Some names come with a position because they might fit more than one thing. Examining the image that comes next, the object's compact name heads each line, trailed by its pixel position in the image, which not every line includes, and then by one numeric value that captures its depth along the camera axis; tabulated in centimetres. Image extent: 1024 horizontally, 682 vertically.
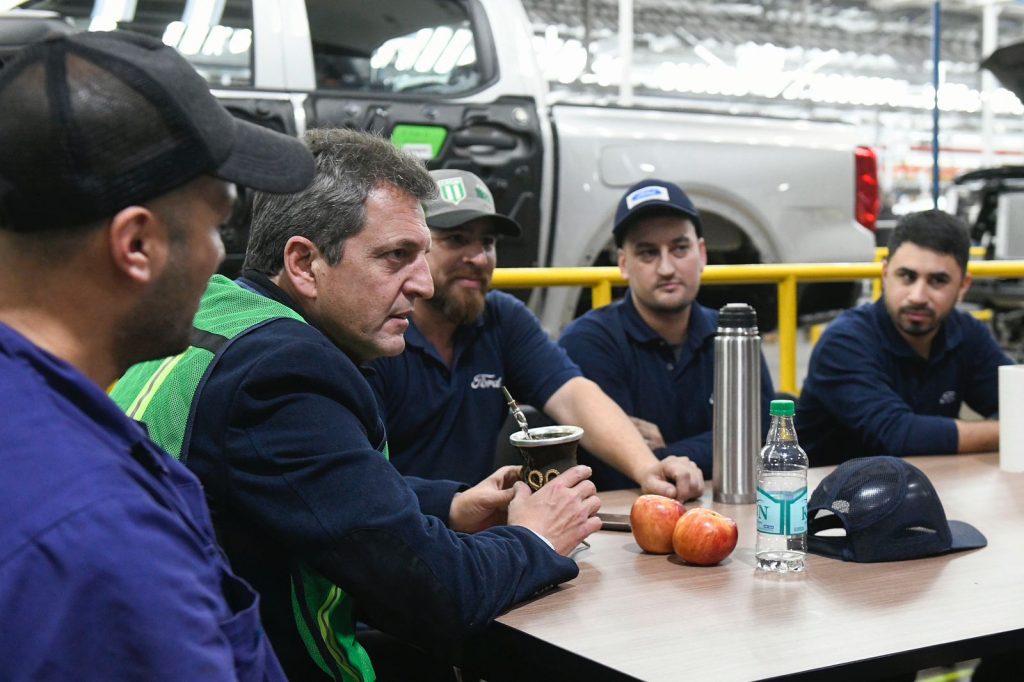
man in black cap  88
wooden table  146
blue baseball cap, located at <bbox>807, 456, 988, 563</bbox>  192
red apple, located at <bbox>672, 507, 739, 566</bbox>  189
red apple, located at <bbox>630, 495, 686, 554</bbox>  198
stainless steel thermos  237
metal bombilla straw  200
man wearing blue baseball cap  330
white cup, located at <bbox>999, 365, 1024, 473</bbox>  276
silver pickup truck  462
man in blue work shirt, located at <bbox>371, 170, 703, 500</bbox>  289
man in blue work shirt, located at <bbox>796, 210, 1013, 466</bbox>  328
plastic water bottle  188
